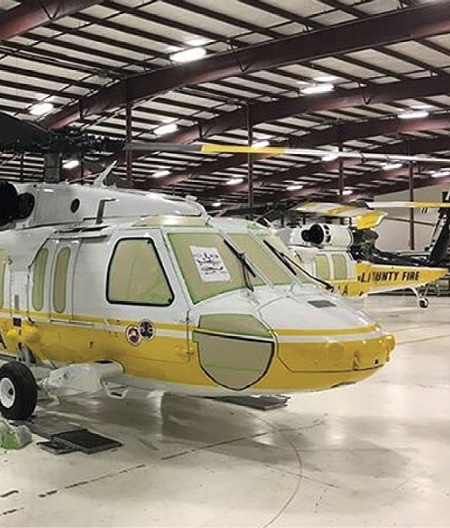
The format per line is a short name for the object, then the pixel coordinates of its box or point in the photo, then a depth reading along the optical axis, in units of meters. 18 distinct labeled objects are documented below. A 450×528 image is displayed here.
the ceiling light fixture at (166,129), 20.03
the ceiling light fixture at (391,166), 29.49
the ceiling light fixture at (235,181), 30.75
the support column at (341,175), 23.16
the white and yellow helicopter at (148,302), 5.00
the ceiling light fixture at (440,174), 31.80
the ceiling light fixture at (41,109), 17.56
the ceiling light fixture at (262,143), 22.72
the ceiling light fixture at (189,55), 14.16
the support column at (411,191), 26.75
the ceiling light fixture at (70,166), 21.64
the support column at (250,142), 18.02
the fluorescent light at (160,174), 26.90
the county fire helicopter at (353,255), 14.16
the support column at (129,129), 16.02
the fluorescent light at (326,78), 16.41
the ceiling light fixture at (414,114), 20.14
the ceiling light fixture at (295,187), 32.86
